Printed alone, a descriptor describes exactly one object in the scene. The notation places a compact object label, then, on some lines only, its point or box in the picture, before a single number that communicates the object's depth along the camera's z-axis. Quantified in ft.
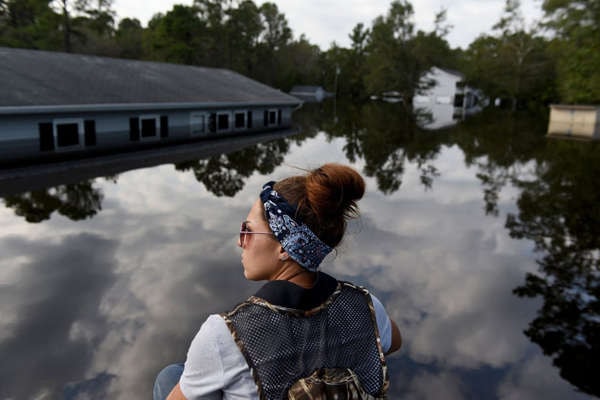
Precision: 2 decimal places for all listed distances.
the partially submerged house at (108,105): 52.60
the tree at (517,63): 187.73
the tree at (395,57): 205.36
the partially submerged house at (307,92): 277.85
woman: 5.25
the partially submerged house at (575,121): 102.51
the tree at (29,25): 139.94
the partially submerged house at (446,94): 217.56
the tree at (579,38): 79.00
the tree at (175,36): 185.37
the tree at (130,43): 202.69
